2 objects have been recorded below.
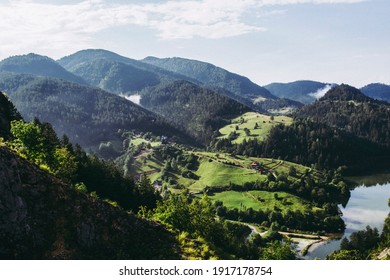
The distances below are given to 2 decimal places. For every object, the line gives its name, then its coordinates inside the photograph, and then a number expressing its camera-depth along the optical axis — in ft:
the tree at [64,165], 249.84
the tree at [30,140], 229.25
